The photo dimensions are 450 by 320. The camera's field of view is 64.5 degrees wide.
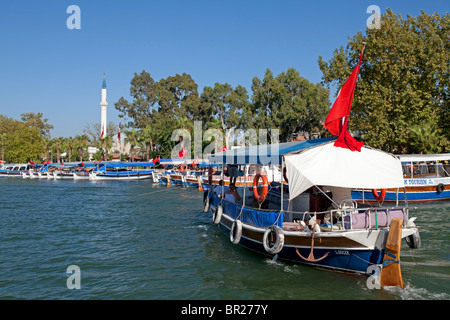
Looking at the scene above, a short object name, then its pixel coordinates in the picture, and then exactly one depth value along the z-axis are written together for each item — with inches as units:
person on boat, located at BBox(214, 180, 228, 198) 679.9
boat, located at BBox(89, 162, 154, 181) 1978.3
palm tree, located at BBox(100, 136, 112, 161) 2700.1
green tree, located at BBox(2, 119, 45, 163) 2974.9
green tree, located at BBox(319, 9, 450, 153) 1145.4
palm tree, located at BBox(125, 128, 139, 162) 2628.0
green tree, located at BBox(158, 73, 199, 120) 2718.0
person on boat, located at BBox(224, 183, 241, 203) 570.6
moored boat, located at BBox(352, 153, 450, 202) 927.7
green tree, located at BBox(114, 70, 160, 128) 3036.4
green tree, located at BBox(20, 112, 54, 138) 3651.6
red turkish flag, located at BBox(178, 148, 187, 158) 2113.4
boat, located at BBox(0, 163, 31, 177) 2490.9
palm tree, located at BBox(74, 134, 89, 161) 2874.0
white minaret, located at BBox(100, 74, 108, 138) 3218.3
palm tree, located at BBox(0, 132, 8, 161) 3051.2
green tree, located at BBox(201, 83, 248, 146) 2390.5
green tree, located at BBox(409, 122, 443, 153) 1124.5
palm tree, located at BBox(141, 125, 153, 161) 2573.8
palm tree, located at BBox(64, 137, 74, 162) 2856.3
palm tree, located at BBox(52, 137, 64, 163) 2895.9
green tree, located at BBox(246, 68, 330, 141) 2023.9
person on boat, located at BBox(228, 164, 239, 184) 628.1
